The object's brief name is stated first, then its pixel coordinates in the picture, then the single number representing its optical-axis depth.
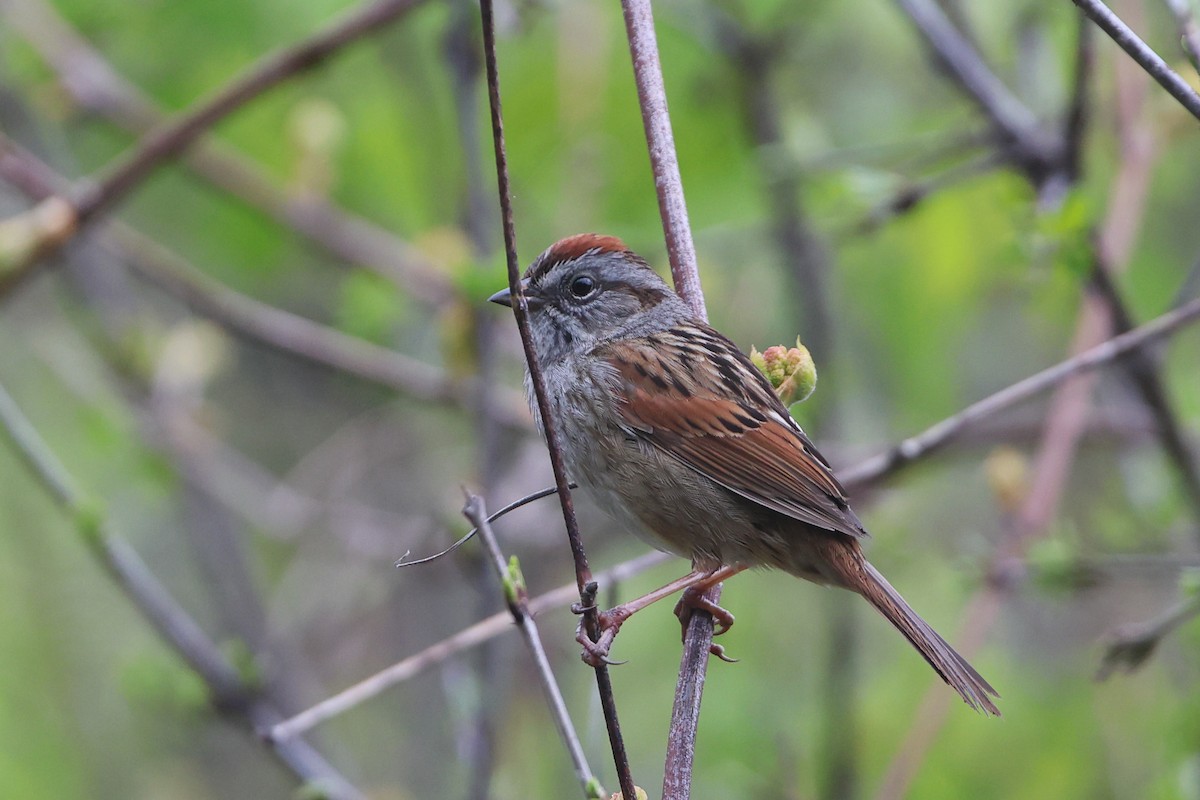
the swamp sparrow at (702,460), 5.62
